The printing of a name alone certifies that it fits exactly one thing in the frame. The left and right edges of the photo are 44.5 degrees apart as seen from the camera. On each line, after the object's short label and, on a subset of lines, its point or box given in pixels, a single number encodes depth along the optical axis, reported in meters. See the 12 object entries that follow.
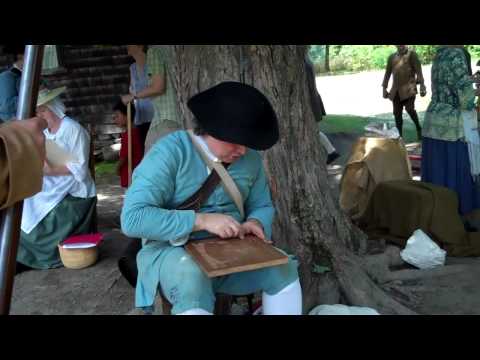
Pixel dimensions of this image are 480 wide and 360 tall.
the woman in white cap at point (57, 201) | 4.54
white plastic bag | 4.56
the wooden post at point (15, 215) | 1.60
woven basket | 4.60
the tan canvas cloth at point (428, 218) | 4.86
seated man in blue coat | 2.54
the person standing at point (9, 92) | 5.32
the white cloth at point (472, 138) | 5.39
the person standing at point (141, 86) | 5.38
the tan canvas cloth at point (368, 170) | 5.67
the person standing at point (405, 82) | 9.84
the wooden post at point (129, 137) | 5.19
